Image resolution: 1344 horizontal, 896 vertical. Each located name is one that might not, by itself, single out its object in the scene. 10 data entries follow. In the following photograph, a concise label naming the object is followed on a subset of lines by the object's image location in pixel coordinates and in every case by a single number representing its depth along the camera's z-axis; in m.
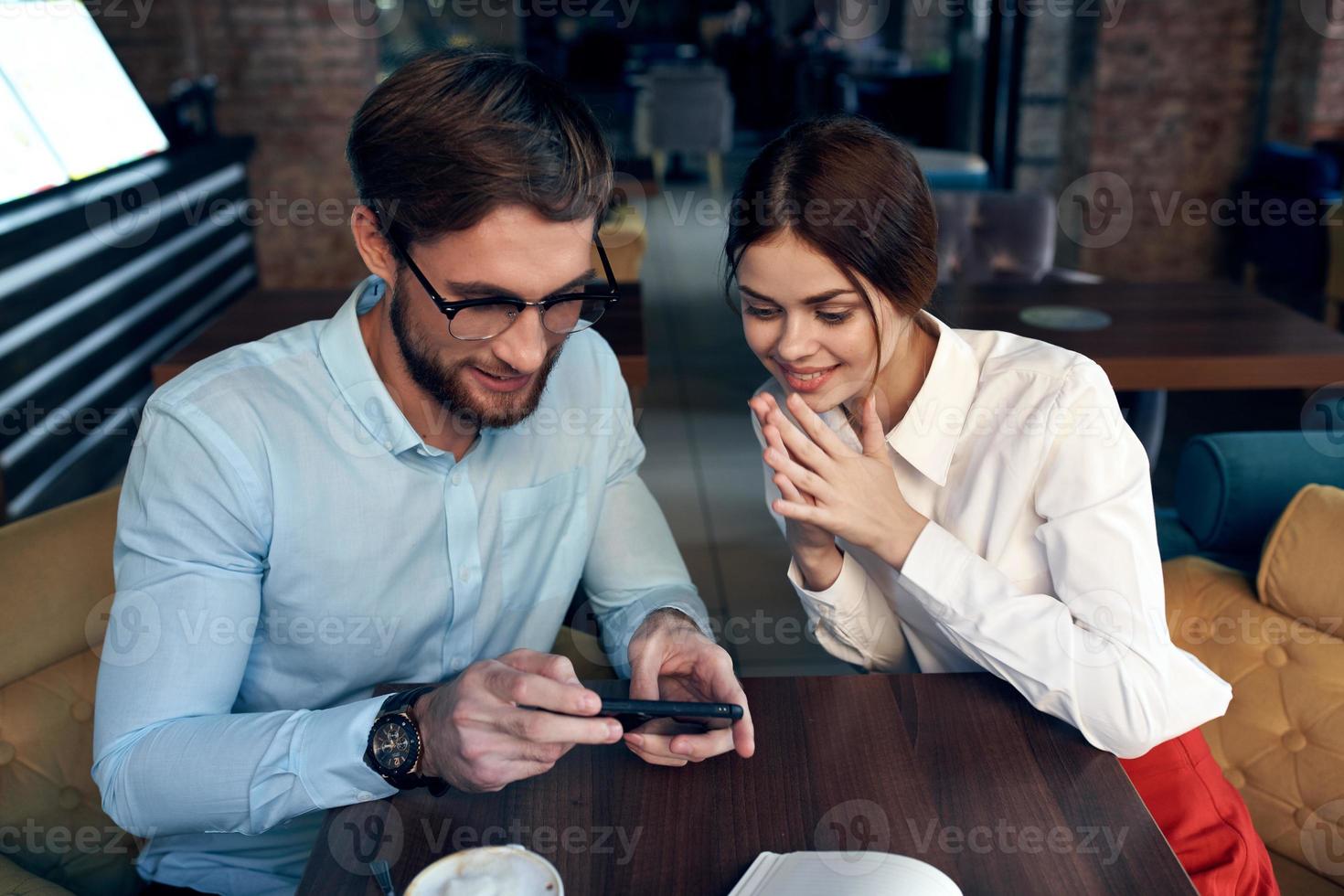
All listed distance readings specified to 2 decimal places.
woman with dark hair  1.25
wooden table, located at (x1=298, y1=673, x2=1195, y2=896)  1.01
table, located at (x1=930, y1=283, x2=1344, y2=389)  2.85
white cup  0.89
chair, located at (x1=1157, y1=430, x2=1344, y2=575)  1.88
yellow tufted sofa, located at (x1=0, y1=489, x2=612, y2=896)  1.39
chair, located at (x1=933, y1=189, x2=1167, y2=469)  4.14
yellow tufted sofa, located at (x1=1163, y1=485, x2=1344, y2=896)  1.52
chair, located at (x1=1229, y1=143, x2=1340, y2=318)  5.18
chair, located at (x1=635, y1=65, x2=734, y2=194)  9.52
